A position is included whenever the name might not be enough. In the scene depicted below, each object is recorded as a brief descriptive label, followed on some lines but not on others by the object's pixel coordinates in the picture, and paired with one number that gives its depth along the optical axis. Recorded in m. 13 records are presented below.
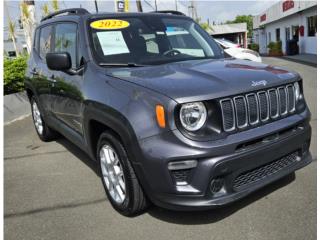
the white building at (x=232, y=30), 39.67
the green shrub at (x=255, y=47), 30.98
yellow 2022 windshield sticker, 2.82
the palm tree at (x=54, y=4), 9.35
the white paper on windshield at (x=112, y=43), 2.68
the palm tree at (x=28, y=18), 7.74
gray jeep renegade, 1.94
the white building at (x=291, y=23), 16.71
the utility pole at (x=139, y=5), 15.14
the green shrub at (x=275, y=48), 20.78
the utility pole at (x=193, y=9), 27.60
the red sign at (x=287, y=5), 18.58
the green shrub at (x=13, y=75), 6.01
